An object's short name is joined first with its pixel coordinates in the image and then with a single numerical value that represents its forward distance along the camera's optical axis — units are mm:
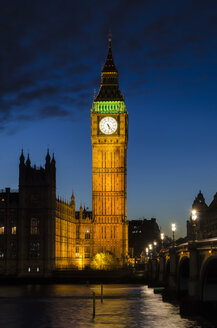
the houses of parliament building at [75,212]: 136125
